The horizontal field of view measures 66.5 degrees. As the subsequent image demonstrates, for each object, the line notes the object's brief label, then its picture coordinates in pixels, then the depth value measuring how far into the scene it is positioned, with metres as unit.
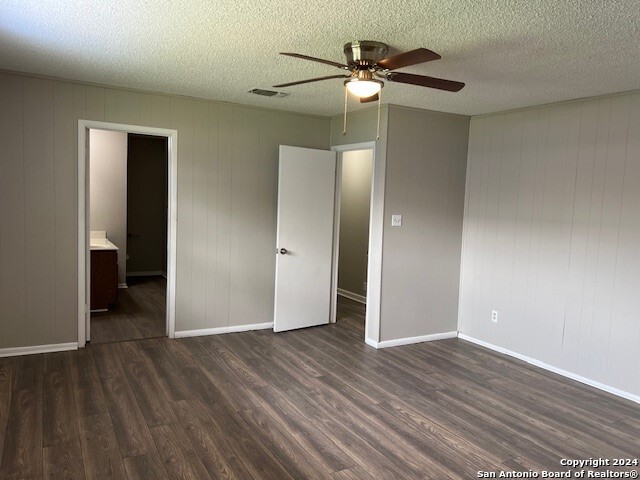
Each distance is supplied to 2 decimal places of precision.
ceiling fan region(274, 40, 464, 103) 2.75
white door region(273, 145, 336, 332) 5.11
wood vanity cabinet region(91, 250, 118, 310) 5.71
